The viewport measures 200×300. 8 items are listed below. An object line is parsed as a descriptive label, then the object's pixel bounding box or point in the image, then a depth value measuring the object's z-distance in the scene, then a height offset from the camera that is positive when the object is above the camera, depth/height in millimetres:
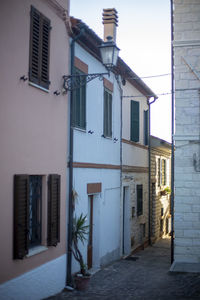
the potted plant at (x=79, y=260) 9234 -1716
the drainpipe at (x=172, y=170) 12148 +226
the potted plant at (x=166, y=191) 21155 -594
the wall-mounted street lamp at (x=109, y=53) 8312 +2318
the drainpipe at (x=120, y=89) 13774 +2804
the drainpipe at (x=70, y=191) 9273 -273
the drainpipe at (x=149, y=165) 18180 +532
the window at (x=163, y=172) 21945 +338
